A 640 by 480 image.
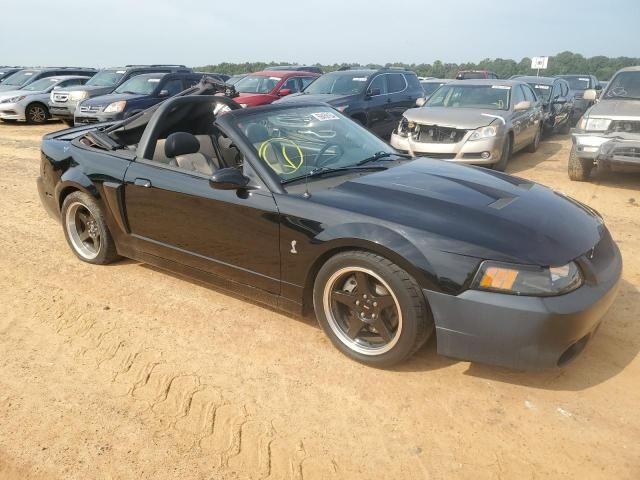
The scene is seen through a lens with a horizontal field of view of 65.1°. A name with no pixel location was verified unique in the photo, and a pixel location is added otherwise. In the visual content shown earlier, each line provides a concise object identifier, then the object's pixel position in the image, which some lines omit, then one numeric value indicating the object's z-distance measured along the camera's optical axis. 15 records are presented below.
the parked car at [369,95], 10.04
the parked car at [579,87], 16.31
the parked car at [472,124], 7.71
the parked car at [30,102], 15.93
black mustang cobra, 2.59
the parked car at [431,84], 16.58
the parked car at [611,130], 6.79
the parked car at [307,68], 21.19
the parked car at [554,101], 12.20
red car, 12.25
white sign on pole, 25.52
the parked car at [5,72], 24.26
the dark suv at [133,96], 12.06
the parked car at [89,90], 14.56
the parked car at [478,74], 21.86
